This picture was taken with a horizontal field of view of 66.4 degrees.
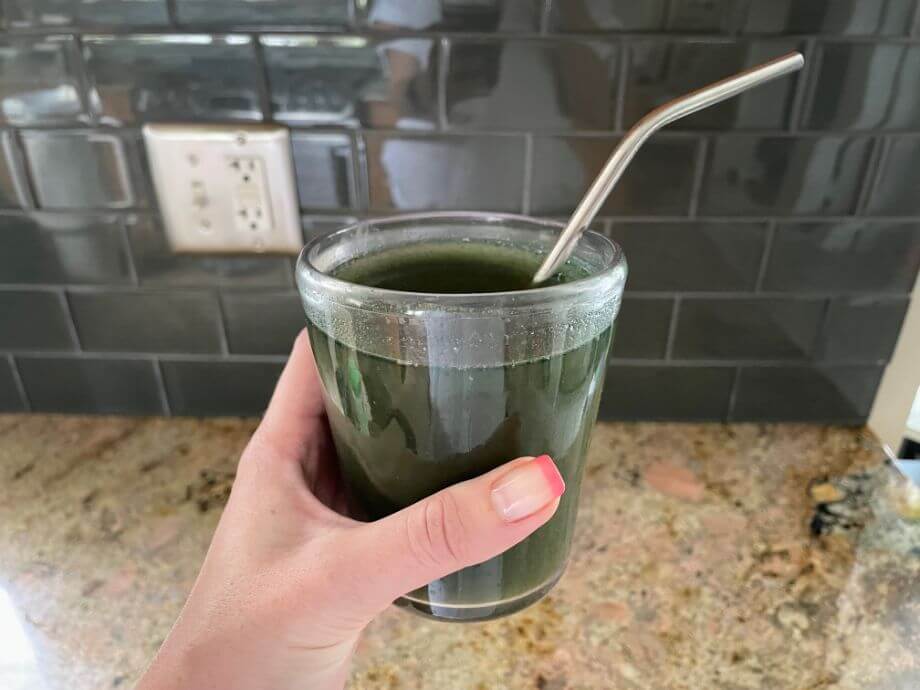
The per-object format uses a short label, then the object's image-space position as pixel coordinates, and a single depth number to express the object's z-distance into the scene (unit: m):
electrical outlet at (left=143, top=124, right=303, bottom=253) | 0.63
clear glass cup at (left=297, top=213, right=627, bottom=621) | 0.34
